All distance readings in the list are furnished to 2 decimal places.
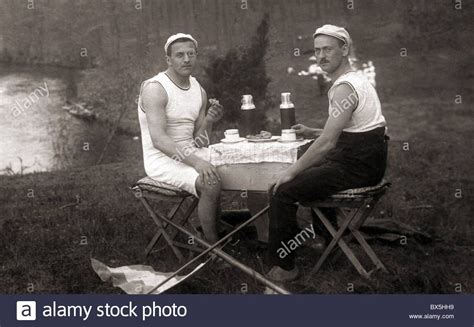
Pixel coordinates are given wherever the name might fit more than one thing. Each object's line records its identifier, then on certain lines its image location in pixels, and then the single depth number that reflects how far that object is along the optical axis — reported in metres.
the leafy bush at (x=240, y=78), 6.62
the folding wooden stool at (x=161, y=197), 4.27
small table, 4.02
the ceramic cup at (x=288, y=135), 4.18
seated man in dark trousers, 3.72
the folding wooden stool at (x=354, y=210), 3.79
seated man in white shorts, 4.16
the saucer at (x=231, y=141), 4.29
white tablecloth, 4.00
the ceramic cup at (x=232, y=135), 4.32
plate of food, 4.23
